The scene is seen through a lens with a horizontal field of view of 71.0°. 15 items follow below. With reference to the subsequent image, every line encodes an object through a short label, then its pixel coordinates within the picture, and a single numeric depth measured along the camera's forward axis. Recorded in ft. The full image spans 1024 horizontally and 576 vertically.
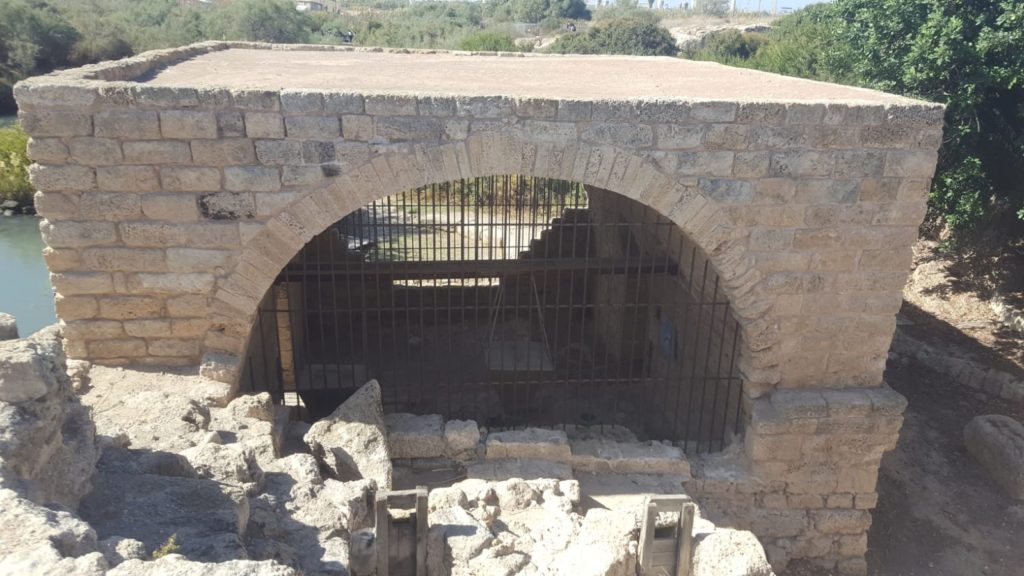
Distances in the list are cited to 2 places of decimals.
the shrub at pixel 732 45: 98.63
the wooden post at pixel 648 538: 11.57
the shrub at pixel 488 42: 93.27
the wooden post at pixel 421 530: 11.03
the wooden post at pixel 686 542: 11.72
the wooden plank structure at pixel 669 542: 11.71
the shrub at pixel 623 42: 107.45
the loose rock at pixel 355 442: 13.97
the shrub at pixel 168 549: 7.84
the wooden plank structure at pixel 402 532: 11.03
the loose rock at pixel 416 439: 16.33
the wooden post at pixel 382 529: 10.90
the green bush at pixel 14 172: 42.24
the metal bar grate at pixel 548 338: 19.24
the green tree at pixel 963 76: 25.81
